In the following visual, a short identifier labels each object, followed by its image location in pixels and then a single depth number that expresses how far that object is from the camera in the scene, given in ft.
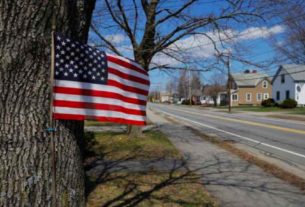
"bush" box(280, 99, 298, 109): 192.53
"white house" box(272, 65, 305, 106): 228.43
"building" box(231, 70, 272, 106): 301.22
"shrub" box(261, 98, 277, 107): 219.82
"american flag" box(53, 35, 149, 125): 10.91
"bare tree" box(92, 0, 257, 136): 51.87
